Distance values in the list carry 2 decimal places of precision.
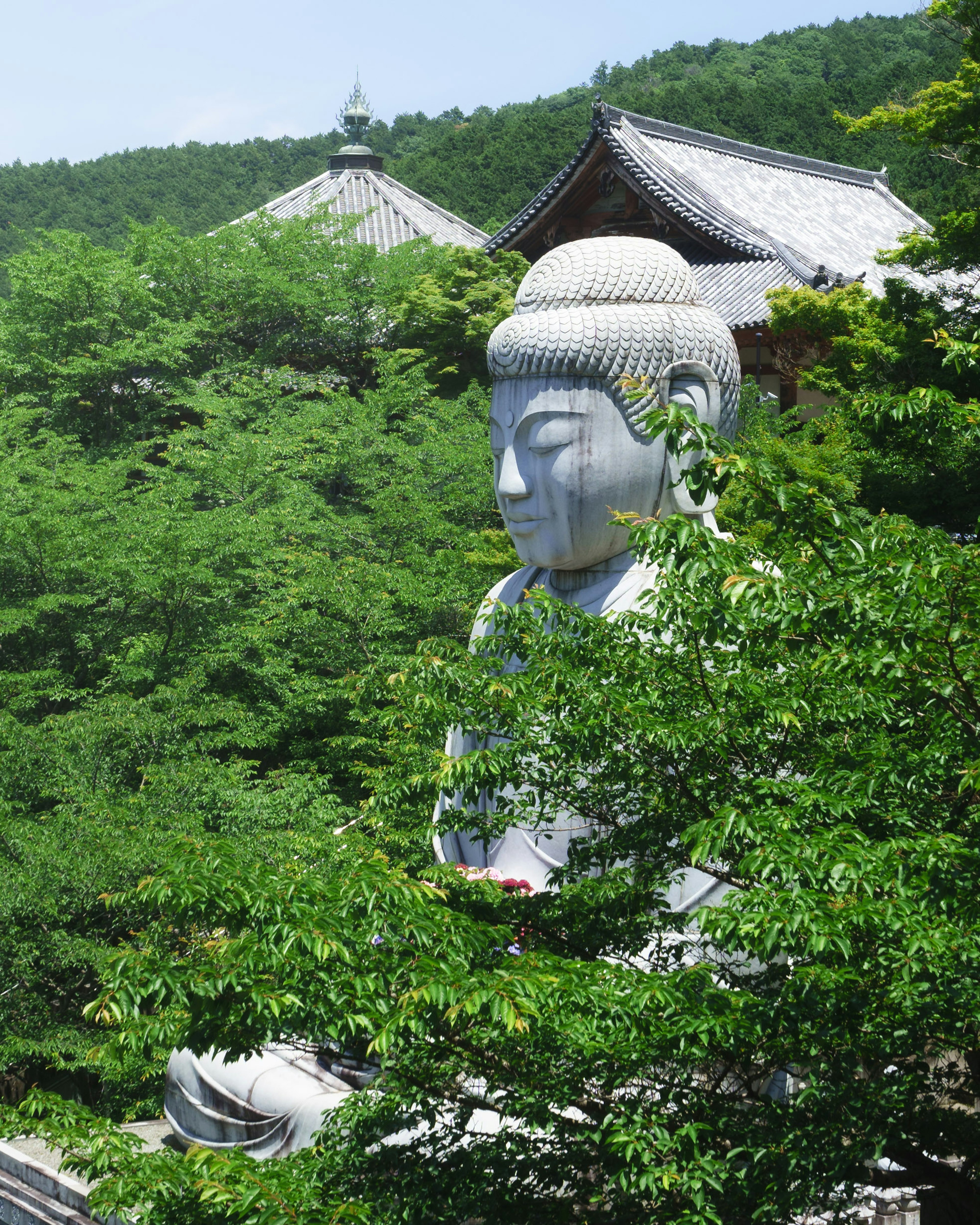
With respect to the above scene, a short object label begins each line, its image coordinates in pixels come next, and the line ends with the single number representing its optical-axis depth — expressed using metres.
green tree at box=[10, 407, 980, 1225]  5.79
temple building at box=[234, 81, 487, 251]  49.25
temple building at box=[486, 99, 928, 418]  33.31
